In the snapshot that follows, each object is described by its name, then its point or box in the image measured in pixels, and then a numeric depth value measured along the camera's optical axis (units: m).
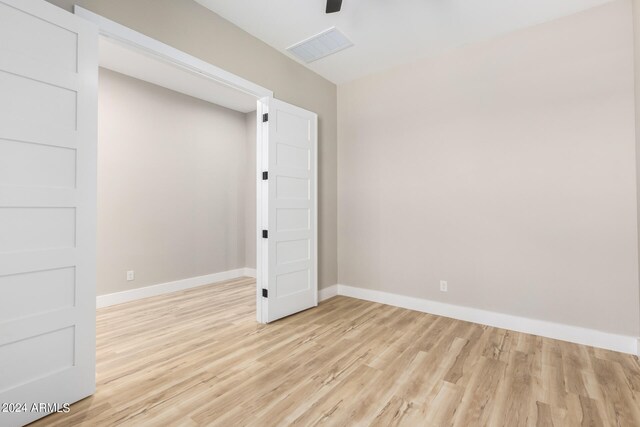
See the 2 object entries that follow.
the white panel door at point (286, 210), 3.18
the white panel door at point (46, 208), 1.58
